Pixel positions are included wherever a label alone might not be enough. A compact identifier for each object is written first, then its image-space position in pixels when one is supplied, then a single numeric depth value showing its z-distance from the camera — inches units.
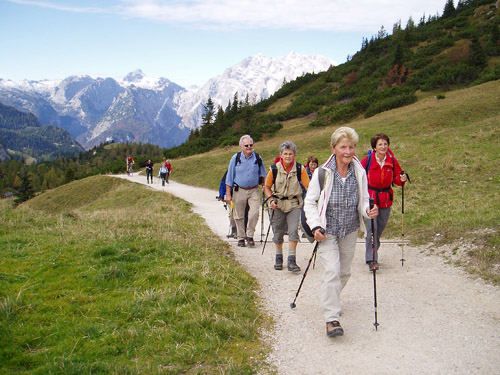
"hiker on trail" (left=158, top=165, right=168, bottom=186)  1283.7
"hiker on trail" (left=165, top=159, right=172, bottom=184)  1324.1
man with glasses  378.0
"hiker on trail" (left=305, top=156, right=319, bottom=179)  435.8
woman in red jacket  302.5
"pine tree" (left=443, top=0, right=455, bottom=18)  3161.9
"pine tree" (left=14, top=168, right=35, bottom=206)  3518.0
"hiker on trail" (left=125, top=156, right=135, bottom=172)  1803.3
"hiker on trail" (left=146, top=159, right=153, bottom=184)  1406.0
